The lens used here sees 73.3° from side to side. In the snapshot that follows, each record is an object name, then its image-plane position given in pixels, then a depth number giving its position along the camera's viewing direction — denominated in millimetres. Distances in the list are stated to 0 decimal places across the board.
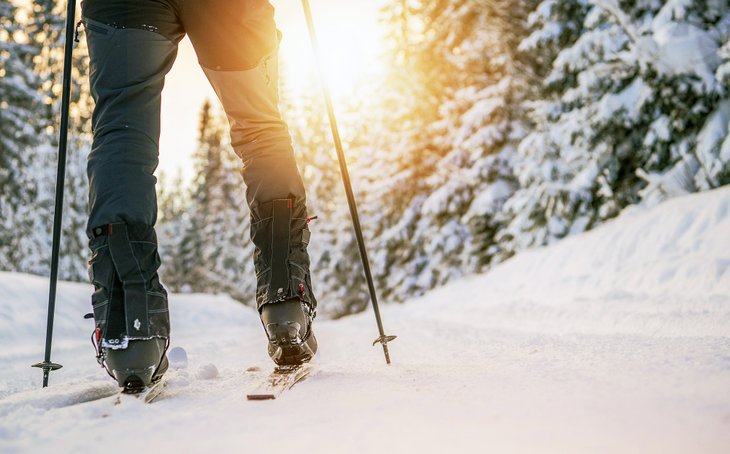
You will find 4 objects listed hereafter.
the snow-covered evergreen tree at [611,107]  6133
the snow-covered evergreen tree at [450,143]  13344
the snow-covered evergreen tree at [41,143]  16094
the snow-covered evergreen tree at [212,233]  31594
